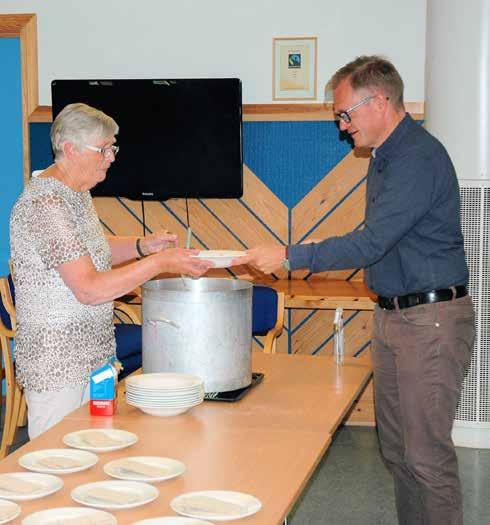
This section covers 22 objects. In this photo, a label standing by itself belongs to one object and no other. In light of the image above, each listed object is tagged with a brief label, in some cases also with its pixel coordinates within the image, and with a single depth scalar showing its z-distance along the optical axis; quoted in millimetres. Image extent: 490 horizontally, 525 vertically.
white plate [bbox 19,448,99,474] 2232
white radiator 5031
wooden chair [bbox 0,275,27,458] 4922
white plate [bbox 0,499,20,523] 1931
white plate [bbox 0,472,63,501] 2059
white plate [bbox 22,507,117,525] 1922
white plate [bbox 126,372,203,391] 2727
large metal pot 2789
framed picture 5566
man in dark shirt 3055
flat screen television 5551
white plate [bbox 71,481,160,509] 2021
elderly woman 2896
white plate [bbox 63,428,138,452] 2408
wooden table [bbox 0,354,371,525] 2141
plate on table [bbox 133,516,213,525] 1930
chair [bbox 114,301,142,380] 5012
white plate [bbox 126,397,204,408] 2709
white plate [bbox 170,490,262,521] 1979
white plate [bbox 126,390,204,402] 2701
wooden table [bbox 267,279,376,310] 5152
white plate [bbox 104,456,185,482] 2189
